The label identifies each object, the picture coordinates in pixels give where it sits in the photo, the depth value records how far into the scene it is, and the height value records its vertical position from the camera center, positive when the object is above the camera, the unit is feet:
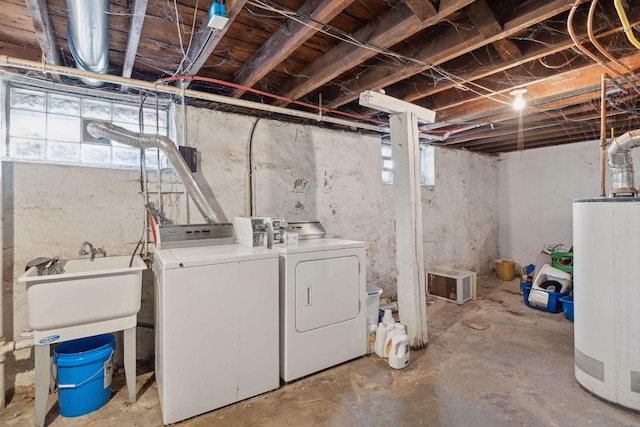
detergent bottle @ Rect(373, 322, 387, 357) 8.02 -3.38
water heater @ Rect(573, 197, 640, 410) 5.77 -1.82
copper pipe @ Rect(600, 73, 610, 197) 6.99 +1.98
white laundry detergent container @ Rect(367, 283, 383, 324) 8.51 -2.57
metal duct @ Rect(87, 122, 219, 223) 6.99 +1.72
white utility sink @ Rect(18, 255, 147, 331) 5.26 -1.47
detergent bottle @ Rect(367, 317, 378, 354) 8.17 -3.36
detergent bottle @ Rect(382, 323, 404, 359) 7.76 -3.17
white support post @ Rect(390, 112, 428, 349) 8.32 -0.37
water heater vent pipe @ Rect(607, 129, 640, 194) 6.63 +1.11
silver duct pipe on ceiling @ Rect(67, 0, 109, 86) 4.42 +3.10
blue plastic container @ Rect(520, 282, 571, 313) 11.16 -3.43
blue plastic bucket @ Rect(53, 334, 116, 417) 5.82 -3.17
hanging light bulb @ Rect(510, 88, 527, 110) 8.29 +3.13
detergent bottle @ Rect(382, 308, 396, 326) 8.29 -2.94
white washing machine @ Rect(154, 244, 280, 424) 5.54 -2.20
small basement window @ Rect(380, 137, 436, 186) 14.56 +2.33
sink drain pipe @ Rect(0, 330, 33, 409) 5.75 -2.52
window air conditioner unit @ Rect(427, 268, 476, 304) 12.23 -3.08
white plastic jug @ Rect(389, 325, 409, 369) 7.41 -3.45
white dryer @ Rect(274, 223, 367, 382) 6.75 -2.17
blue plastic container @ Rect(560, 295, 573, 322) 10.35 -3.37
